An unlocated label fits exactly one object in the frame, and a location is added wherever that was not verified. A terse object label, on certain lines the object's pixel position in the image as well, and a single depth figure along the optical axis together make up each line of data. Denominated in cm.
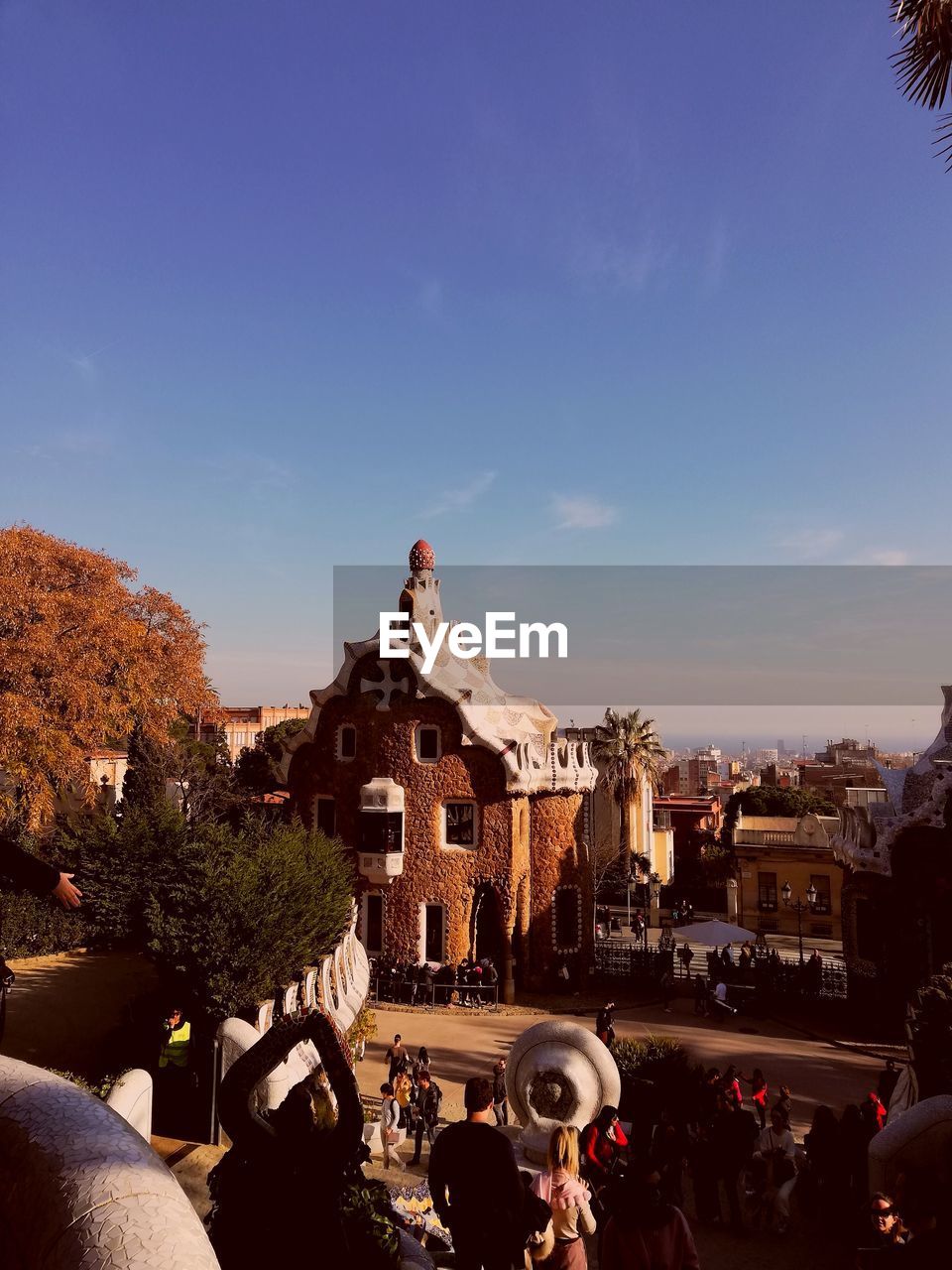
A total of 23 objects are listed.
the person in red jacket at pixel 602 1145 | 838
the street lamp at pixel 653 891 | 3859
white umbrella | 2297
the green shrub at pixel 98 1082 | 1041
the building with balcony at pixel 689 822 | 5376
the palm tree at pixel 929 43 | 673
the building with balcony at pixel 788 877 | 3444
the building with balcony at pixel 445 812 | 2481
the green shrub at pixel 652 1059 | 1305
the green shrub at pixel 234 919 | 1312
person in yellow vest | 1252
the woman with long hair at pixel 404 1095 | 1258
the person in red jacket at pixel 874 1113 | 1053
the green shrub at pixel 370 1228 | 484
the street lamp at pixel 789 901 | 3437
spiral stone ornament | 952
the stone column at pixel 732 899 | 3622
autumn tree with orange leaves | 2278
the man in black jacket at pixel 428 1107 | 1245
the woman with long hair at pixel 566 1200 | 575
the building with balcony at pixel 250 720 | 8694
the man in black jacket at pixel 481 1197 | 468
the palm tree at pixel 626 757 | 4153
